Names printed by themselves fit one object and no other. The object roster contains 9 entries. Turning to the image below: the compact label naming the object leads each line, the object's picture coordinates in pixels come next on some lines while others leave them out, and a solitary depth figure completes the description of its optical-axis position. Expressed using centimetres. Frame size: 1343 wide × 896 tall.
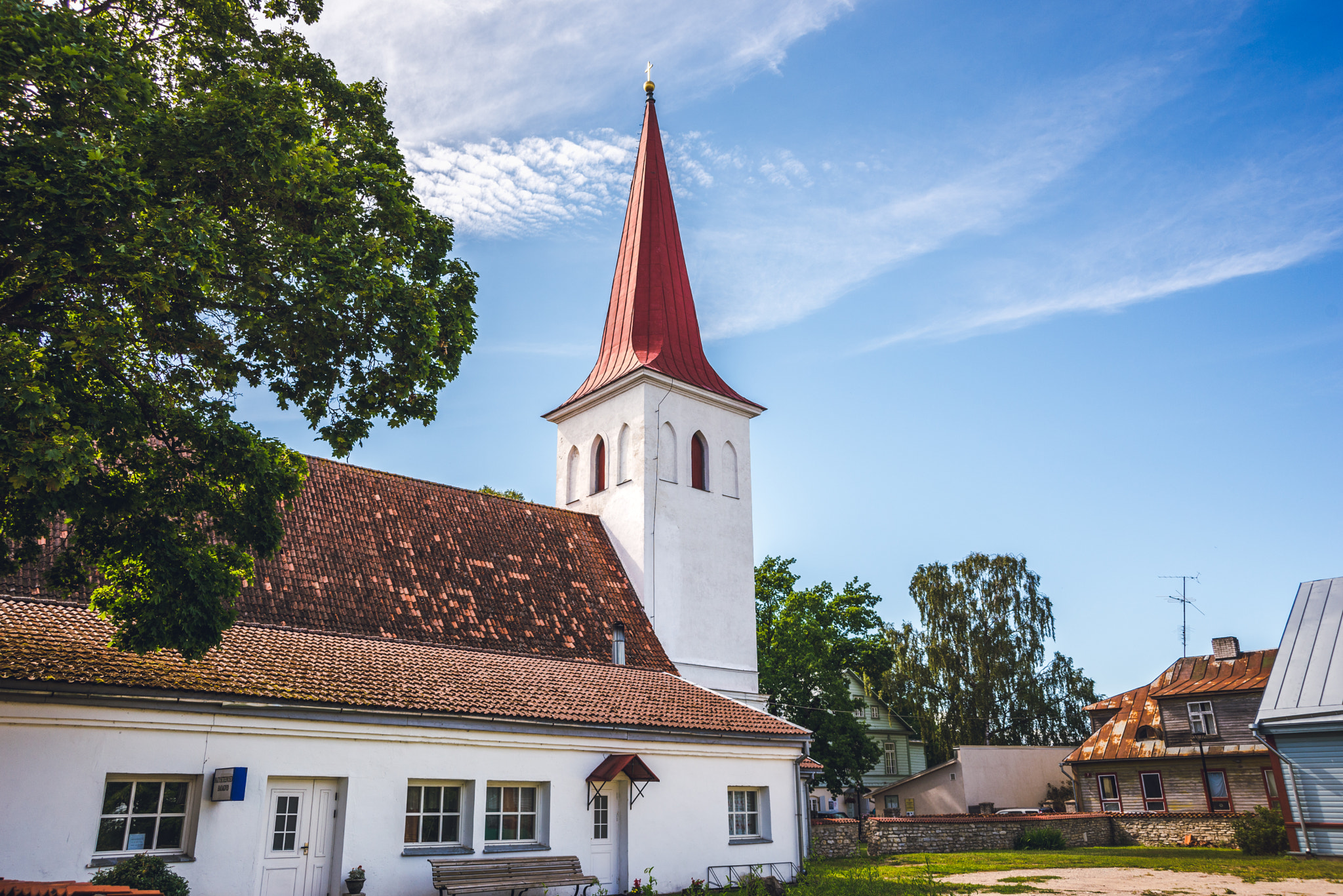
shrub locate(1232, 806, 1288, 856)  2317
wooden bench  1286
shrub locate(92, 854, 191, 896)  1048
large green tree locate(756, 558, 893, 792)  3384
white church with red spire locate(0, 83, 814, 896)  1145
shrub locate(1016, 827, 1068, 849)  2750
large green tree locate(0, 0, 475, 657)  788
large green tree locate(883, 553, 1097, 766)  4500
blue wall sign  1173
